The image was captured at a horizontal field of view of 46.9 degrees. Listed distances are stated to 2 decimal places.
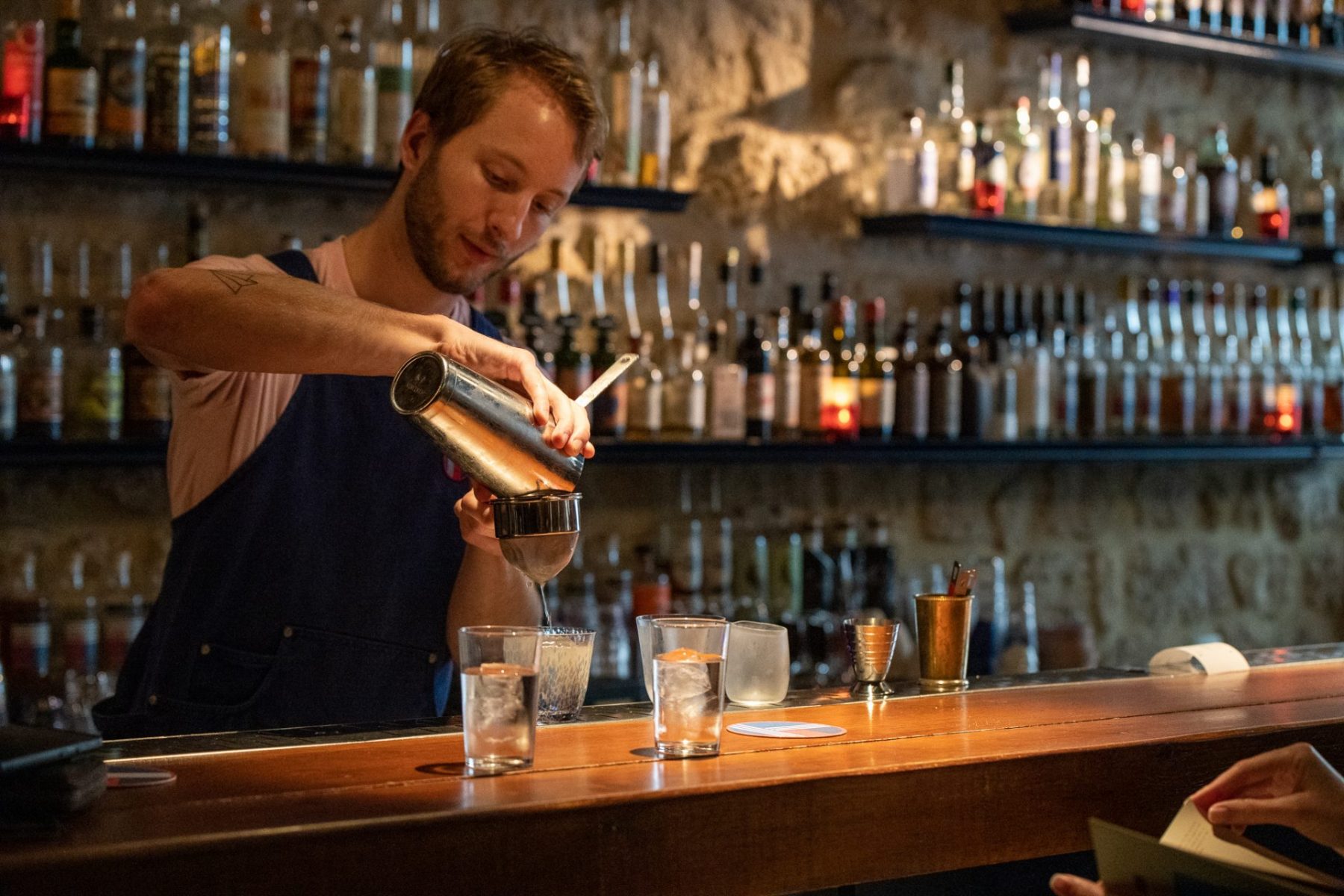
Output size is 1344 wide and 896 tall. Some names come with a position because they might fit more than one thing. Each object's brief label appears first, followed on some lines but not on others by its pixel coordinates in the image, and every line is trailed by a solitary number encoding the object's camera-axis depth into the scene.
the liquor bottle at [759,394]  3.44
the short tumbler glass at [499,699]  1.26
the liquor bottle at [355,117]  2.97
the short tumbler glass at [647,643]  1.52
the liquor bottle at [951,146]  3.80
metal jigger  1.75
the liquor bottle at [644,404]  3.30
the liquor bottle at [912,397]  3.67
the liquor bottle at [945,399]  3.71
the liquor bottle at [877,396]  3.61
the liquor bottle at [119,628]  2.88
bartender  1.86
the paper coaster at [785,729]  1.47
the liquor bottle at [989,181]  3.78
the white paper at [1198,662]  1.96
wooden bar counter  1.03
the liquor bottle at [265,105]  2.89
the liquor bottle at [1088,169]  3.99
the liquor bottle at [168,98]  2.81
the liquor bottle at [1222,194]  4.27
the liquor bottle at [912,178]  3.72
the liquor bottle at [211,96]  2.84
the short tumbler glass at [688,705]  1.34
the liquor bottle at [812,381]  3.55
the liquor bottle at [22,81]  2.72
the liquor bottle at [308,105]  2.94
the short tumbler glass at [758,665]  1.68
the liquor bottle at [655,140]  3.35
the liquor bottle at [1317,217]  4.51
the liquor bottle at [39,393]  2.74
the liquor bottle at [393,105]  3.00
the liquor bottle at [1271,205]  4.43
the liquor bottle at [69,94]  2.74
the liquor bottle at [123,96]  2.78
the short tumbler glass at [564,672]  1.48
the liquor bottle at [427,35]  3.20
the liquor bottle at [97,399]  2.79
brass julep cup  1.80
